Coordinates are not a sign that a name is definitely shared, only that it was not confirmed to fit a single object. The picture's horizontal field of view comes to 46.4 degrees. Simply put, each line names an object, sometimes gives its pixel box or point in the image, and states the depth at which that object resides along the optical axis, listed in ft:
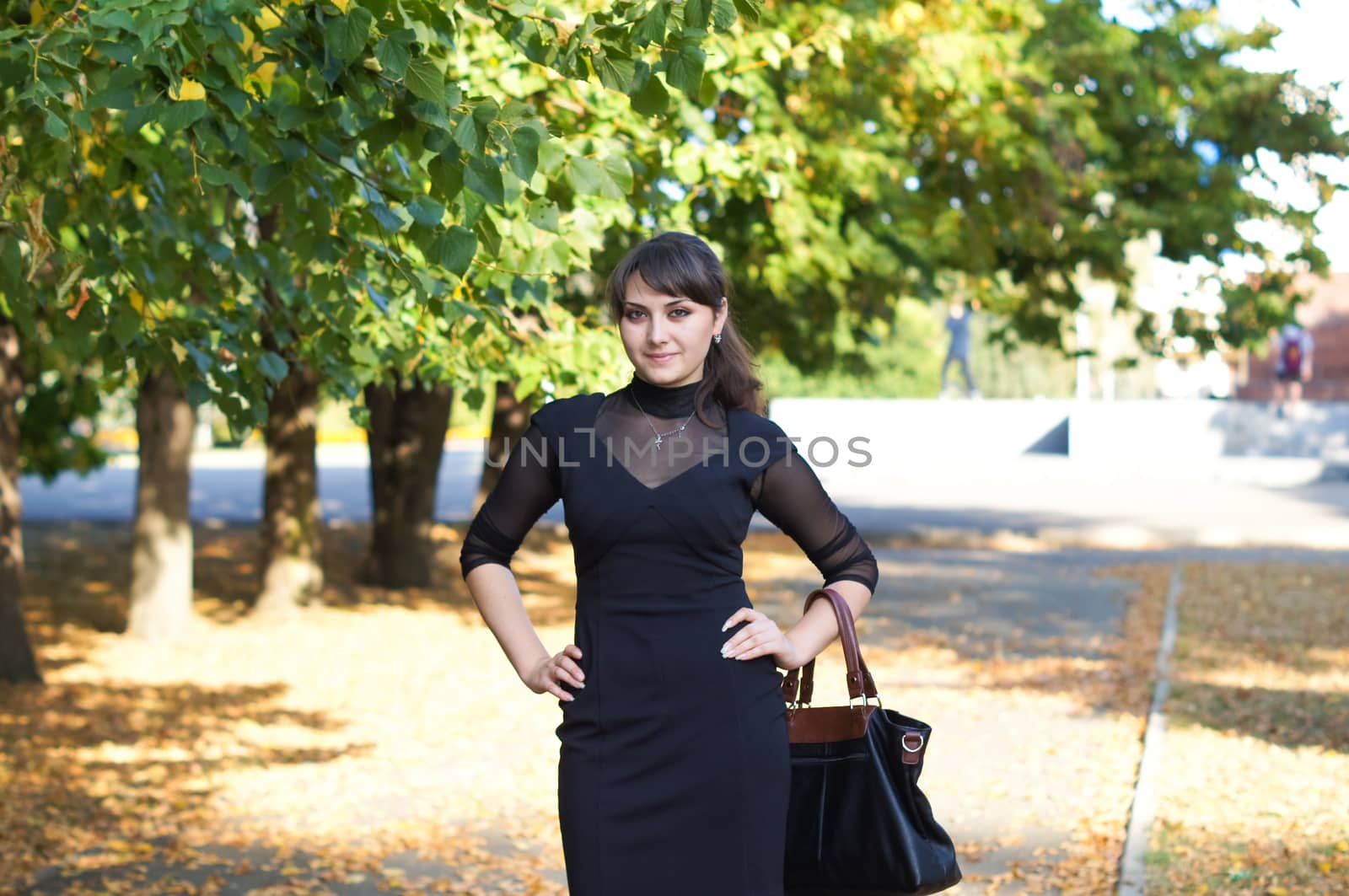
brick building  163.84
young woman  8.95
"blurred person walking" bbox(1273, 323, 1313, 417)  107.76
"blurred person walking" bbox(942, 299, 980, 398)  118.42
